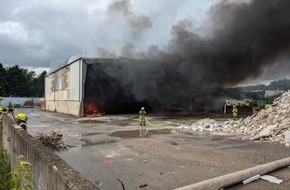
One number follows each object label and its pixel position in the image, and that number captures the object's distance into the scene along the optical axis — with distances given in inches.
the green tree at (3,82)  1906.4
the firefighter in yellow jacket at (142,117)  468.0
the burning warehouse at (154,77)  690.0
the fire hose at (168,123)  488.1
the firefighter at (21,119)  249.6
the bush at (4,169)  171.5
